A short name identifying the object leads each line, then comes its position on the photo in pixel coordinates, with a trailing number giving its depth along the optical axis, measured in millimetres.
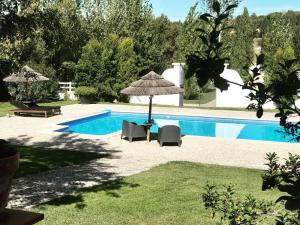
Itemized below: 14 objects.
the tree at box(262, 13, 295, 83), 34312
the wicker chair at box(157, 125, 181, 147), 15709
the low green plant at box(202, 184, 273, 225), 3637
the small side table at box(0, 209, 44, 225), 2969
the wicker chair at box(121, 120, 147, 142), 16547
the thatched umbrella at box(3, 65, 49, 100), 23391
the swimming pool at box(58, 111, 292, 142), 21391
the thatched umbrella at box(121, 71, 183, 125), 15688
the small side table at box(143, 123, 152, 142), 16686
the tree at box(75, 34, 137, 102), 29906
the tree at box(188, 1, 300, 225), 2188
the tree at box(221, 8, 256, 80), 39359
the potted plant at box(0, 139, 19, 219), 3055
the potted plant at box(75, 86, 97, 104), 28781
